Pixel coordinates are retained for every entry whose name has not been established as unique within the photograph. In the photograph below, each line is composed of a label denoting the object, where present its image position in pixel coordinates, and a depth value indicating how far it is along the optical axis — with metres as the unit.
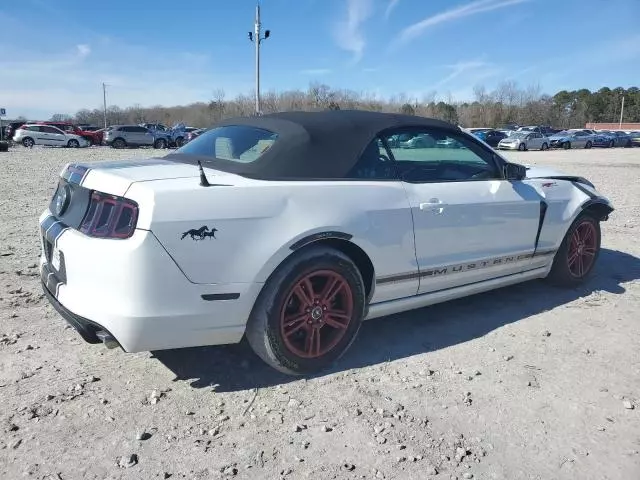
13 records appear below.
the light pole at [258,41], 26.55
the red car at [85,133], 37.25
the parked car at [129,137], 33.88
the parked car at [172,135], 34.81
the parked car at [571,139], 39.69
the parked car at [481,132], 37.91
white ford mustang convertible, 2.68
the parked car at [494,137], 38.20
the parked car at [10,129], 37.94
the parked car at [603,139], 43.69
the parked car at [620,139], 45.62
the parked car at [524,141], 36.31
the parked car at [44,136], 33.22
